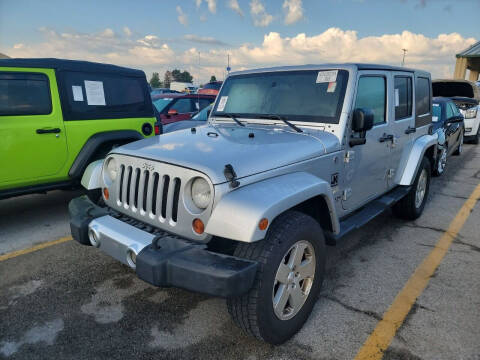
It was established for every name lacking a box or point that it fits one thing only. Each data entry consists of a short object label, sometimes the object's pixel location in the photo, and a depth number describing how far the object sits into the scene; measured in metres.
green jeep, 4.11
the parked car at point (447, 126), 7.60
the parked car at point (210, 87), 19.27
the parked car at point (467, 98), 11.35
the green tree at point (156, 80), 98.14
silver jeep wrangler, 2.08
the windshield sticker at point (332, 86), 3.17
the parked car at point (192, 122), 7.11
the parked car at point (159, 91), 22.61
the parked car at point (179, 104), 8.53
